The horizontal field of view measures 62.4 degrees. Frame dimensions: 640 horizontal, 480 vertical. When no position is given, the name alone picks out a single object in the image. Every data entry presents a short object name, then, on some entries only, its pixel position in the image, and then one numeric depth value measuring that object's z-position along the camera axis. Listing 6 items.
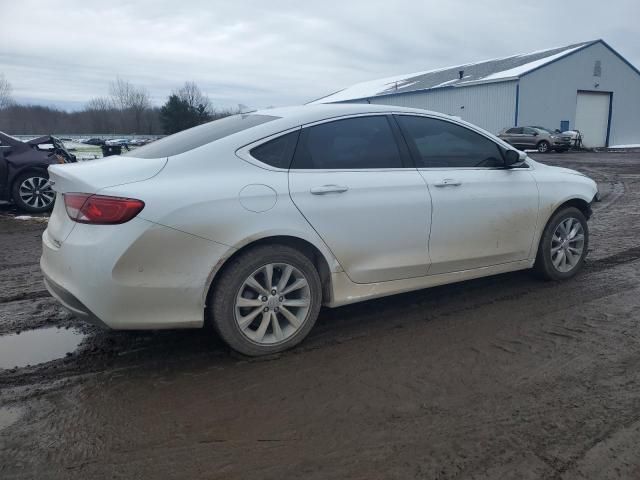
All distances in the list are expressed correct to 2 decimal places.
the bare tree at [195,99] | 58.12
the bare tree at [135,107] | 70.75
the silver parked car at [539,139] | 29.80
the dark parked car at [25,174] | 9.09
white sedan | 3.13
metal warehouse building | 34.69
